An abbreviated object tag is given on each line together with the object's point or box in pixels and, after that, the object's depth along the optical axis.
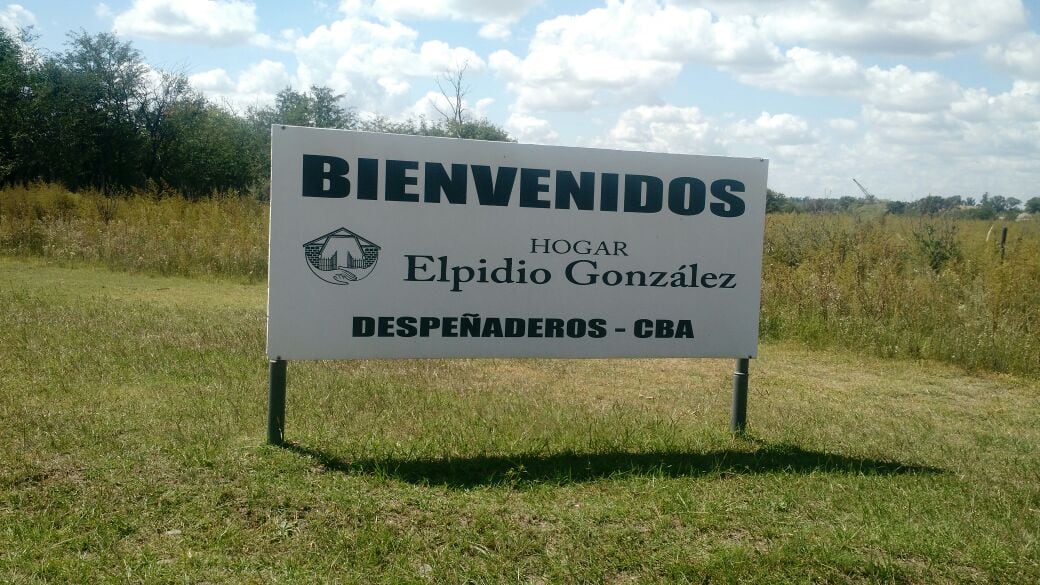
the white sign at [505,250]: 5.43
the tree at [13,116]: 31.42
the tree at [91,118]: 32.66
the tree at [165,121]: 36.44
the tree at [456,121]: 31.19
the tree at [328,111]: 45.06
